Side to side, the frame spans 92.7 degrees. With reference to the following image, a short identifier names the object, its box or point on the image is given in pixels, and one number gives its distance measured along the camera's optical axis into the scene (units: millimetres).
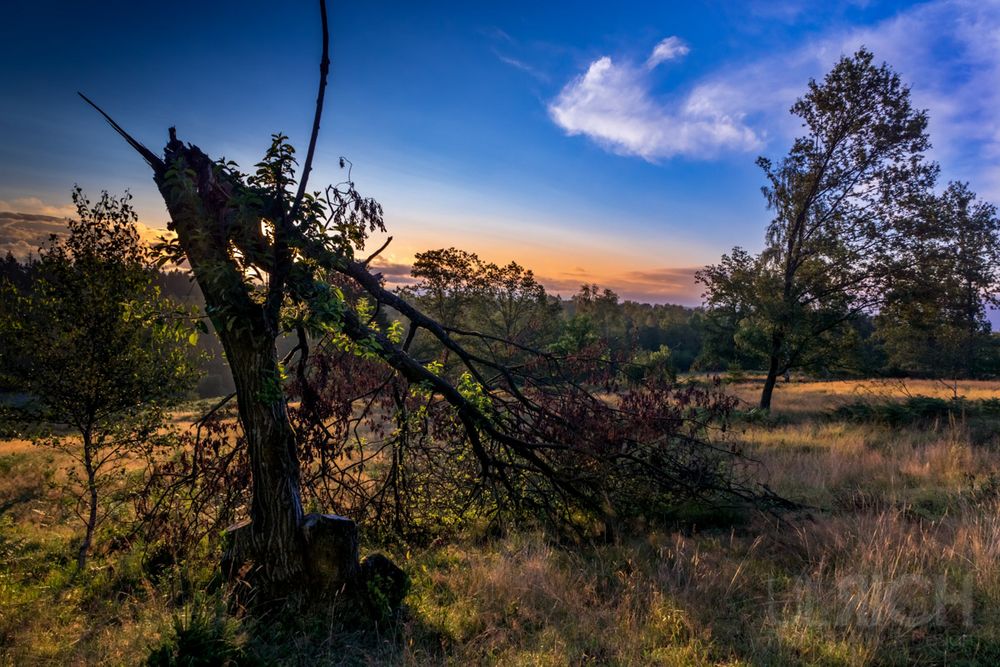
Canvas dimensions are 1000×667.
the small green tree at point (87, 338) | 6539
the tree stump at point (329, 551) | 4145
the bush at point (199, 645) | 2994
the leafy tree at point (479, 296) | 26672
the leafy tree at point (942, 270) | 16578
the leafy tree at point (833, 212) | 16609
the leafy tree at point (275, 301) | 3629
